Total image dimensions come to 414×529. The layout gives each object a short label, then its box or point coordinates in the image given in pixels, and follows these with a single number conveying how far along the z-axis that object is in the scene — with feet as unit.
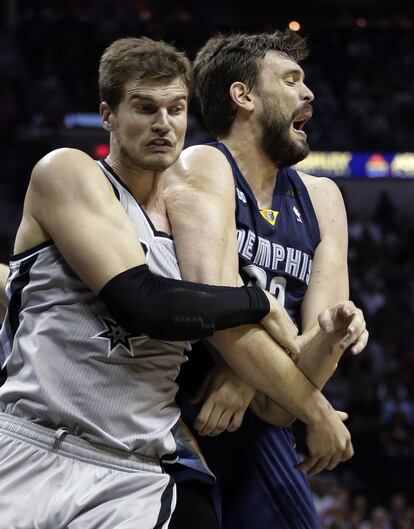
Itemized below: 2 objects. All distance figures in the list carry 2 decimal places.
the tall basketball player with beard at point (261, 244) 19.53
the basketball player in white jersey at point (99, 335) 17.19
